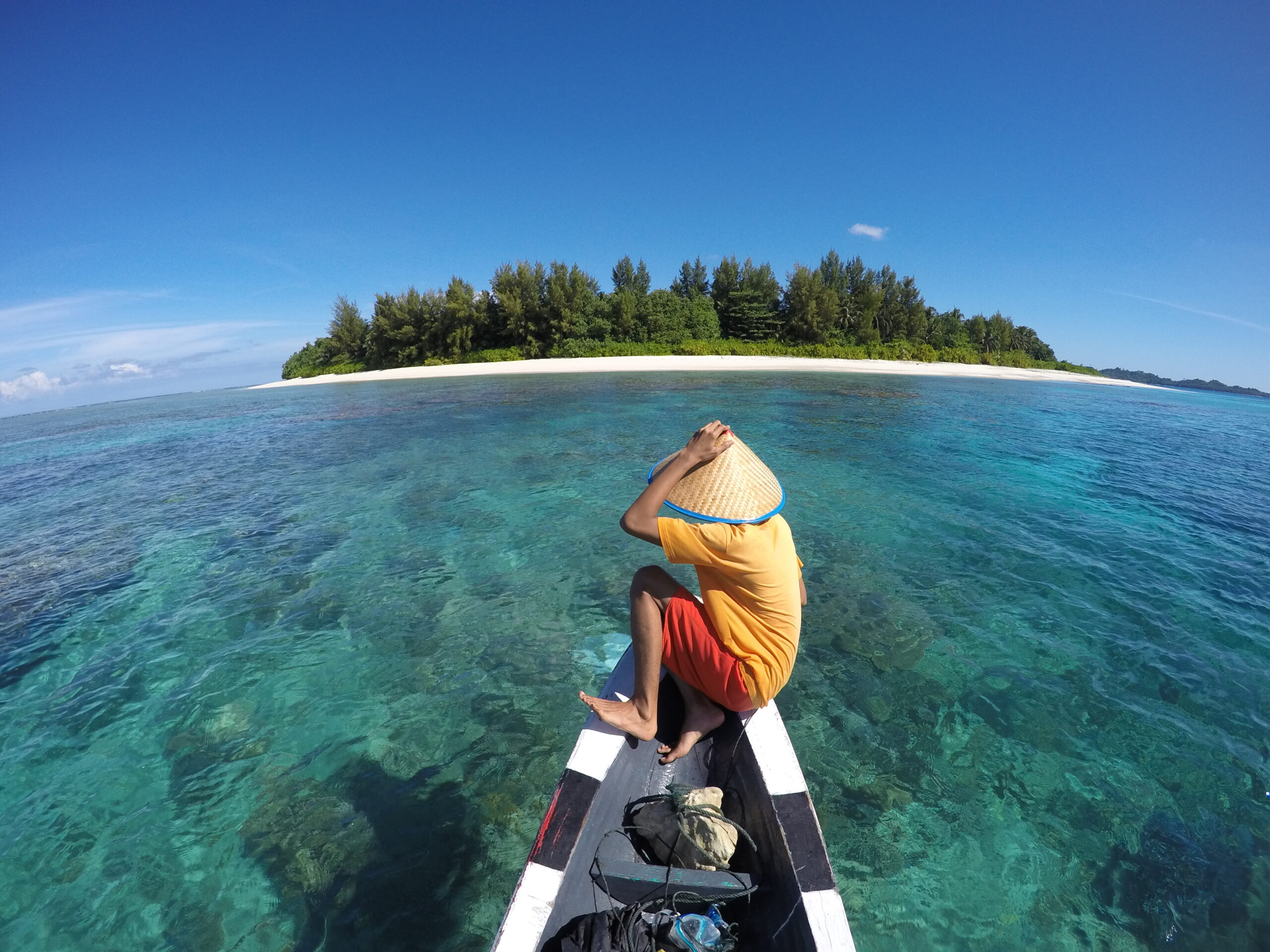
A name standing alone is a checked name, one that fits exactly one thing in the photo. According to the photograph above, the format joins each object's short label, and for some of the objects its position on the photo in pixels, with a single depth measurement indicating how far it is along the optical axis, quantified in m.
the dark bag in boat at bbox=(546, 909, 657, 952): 1.79
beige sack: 2.20
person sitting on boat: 2.20
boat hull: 1.75
